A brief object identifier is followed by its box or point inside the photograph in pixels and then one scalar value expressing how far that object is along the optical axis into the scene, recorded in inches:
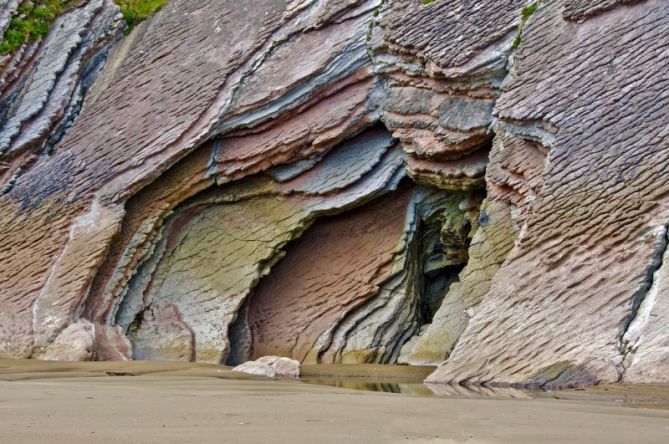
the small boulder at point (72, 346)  457.4
